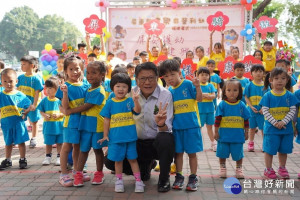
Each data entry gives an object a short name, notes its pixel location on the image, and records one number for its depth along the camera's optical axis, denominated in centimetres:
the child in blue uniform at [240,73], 557
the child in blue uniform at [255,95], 519
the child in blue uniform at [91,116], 355
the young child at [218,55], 767
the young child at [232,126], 384
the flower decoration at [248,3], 955
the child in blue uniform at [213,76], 612
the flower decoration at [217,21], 848
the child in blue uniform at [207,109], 533
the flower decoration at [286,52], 786
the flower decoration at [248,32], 941
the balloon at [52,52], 985
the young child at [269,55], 777
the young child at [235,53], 726
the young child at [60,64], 672
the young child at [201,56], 759
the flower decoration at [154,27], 879
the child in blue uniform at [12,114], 430
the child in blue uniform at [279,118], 380
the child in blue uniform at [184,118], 344
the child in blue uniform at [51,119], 459
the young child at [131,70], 577
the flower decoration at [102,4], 989
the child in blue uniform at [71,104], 358
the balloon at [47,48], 992
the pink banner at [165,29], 1037
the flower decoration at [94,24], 857
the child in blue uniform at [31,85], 553
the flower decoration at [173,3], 1022
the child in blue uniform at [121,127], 336
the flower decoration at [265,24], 841
